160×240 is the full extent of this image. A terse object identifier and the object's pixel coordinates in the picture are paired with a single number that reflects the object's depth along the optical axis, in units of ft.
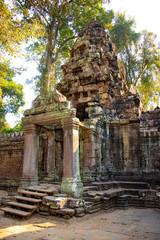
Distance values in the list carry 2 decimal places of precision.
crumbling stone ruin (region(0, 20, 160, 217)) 20.99
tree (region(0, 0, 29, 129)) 26.81
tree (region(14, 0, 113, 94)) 47.60
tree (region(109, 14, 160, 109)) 64.08
